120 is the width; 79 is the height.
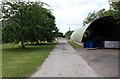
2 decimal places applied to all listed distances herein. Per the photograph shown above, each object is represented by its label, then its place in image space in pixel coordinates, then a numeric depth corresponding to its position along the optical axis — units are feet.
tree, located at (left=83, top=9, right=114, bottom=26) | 99.73
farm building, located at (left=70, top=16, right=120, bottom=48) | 40.43
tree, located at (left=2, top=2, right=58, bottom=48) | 31.60
